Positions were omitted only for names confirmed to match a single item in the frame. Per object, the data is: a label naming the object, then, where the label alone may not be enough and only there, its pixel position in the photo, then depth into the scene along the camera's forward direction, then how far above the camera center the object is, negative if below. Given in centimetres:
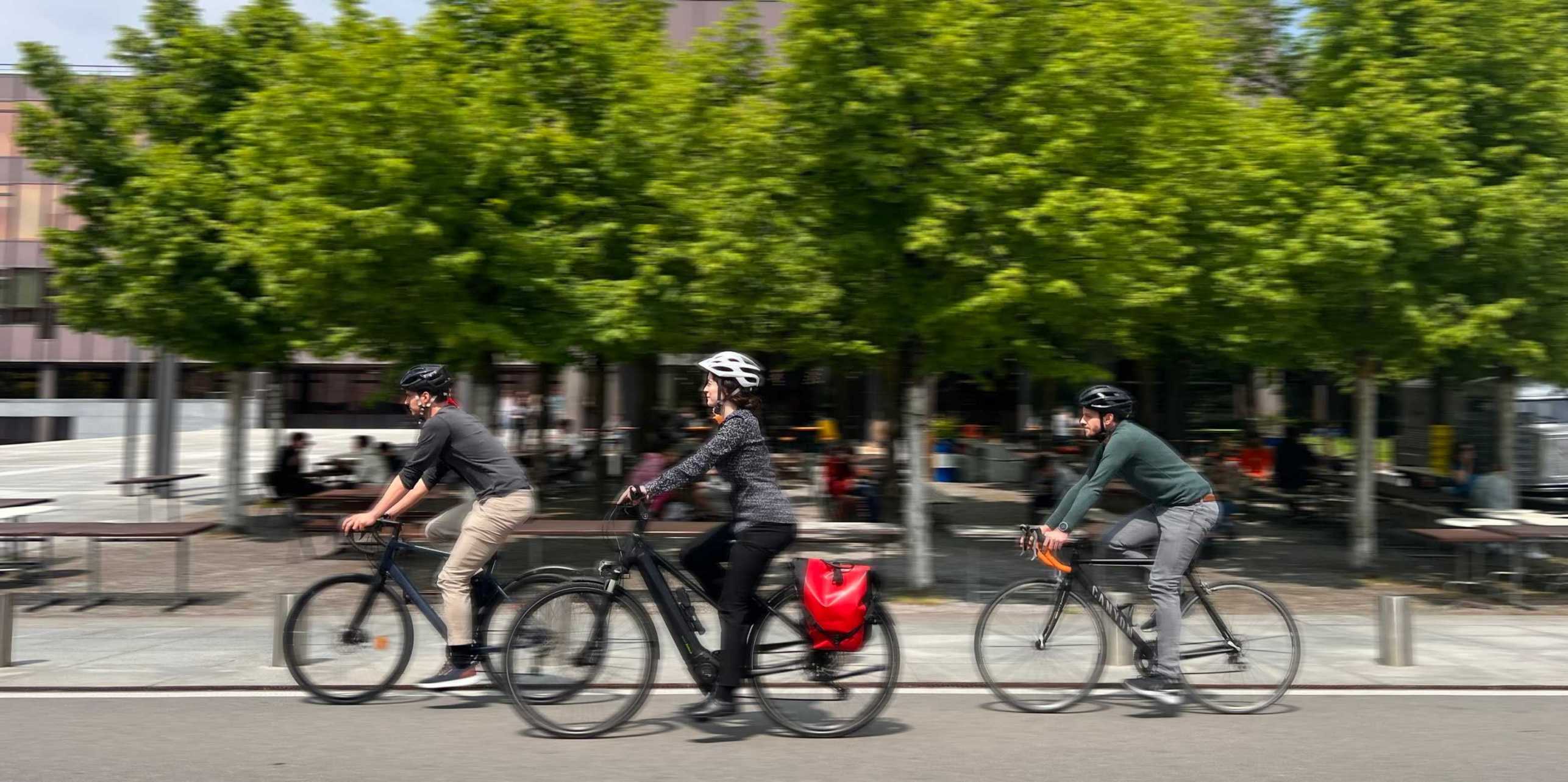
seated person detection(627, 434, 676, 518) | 1531 -42
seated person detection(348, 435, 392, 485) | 1981 -59
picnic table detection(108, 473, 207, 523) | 1570 -102
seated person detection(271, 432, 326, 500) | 1841 -66
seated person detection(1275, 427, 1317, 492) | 1861 -32
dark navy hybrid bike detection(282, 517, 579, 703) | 676 -105
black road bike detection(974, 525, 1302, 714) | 680 -106
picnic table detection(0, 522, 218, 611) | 1078 -90
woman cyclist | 599 -29
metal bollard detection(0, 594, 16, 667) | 803 -123
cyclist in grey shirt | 654 -30
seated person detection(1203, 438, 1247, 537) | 1762 -47
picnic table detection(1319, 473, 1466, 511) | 1652 -68
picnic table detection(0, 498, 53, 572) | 1262 -131
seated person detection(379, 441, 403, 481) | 1933 -43
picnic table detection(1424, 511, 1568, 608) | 1140 -77
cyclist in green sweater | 668 -34
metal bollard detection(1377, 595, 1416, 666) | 841 -122
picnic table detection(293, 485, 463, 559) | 1523 -94
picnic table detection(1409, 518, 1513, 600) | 1140 -80
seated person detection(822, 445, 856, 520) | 1684 -57
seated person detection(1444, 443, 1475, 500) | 1683 -37
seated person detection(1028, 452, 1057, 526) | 1588 -68
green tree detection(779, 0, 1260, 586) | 1113 +246
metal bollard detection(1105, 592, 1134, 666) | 711 -114
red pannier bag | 610 -78
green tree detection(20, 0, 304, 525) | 1548 +312
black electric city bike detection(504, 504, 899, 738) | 617 -107
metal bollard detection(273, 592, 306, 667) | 757 -111
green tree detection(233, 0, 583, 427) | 1223 +228
